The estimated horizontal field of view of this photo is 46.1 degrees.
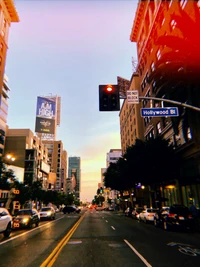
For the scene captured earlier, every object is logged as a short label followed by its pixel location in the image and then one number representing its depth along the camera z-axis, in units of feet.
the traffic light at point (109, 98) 34.47
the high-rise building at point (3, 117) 218.18
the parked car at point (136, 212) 105.35
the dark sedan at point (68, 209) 183.54
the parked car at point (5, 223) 44.20
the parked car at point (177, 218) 53.31
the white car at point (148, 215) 76.67
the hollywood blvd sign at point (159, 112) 39.06
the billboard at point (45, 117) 326.85
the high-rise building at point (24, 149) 274.98
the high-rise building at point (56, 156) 485.15
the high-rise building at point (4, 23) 174.28
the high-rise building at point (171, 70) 54.44
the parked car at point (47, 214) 98.31
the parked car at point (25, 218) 60.80
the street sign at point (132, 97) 36.45
